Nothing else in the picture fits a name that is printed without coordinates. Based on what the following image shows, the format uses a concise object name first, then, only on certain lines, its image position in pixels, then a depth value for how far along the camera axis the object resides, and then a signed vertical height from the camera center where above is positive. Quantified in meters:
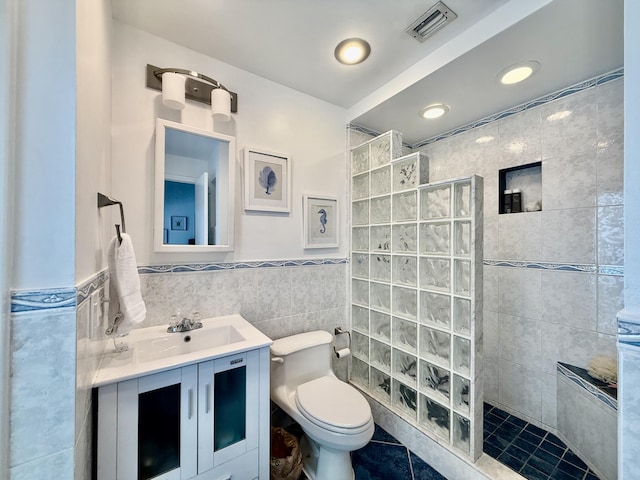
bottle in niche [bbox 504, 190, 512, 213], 1.93 +0.30
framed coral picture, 1.60 +0.38
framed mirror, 1.33 +0.28
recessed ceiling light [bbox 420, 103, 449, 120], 1.84 +0.96
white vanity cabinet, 0.90 -0.72
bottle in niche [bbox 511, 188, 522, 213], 1.89 +0.30
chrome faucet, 1.30 -0.44
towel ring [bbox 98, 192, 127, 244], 0.93 +0.14
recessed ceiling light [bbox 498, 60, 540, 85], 1.41 +0.97
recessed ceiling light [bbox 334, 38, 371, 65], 1.41 +1.08
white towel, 0.94 -0.17
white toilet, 1.23 -0.87
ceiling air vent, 1.19 +1.07
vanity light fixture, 1.30 +0.81
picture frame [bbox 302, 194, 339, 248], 1.86 +0.15
